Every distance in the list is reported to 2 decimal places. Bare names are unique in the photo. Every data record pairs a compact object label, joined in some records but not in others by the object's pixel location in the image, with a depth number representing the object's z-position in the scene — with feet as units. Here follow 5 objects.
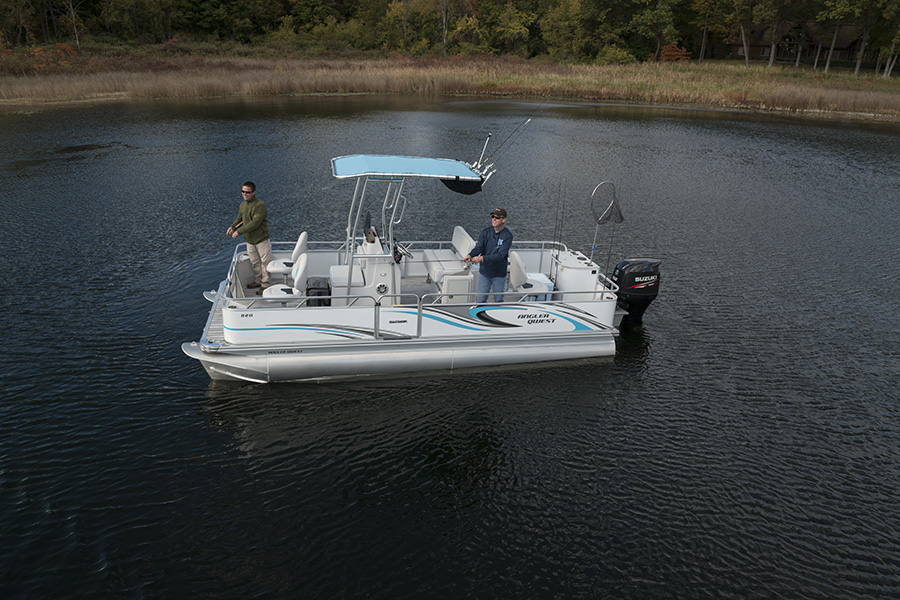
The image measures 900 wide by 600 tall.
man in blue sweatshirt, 30.45
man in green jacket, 32.32
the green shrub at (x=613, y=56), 191.02
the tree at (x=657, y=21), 189.78
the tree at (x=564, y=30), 205.46
